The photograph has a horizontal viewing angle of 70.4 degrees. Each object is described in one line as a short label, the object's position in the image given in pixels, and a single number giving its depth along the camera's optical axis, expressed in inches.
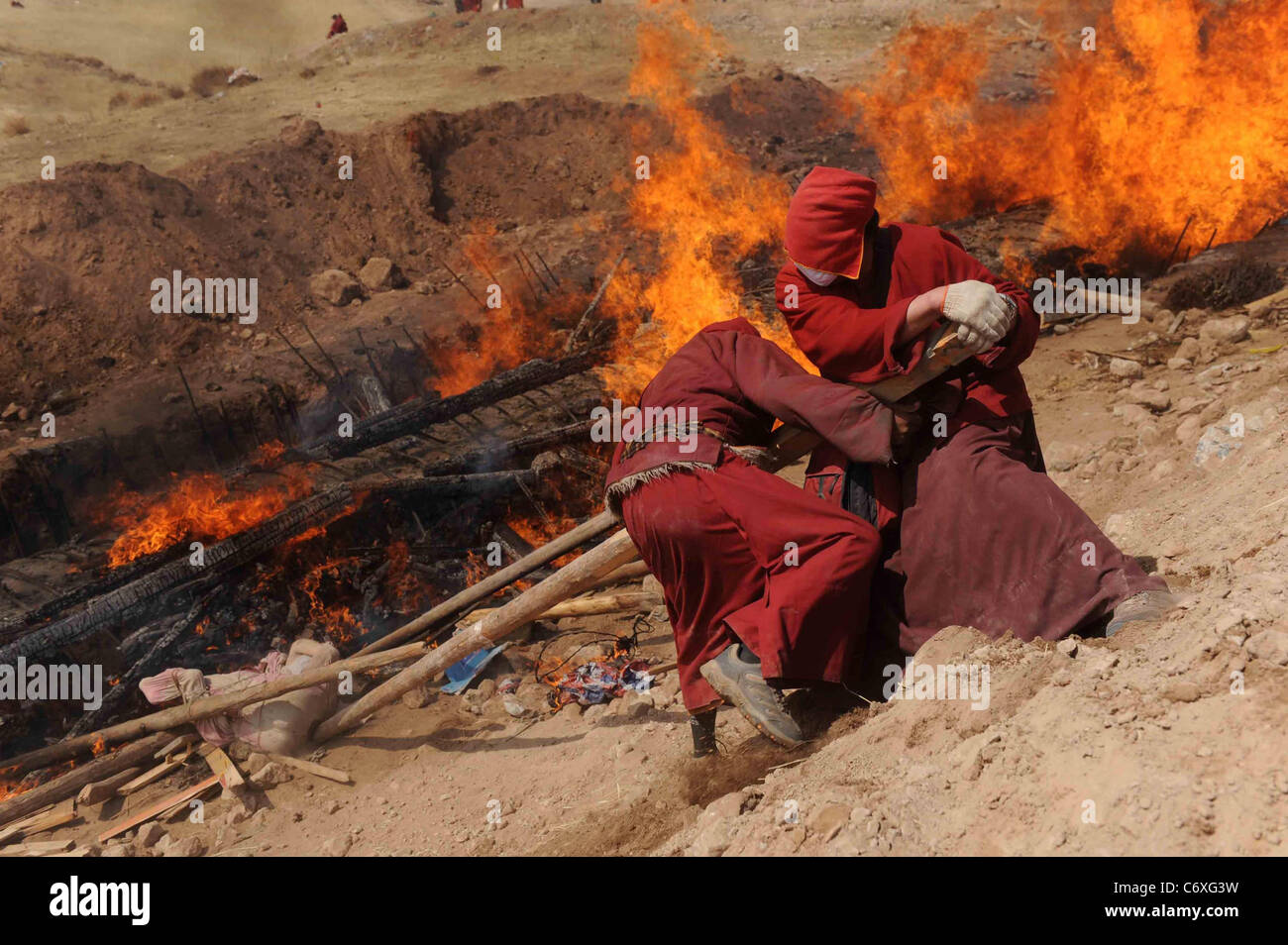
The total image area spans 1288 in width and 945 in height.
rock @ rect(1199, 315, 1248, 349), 300.0
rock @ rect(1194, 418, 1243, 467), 198.4
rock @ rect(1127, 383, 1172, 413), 264.1
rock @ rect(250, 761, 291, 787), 195.0
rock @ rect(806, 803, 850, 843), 102.6
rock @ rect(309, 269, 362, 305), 466.6
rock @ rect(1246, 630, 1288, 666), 94.5
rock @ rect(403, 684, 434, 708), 217.8
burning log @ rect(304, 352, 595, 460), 308.5
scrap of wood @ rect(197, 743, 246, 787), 193.6
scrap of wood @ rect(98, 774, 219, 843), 190.5
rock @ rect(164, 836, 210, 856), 176.2
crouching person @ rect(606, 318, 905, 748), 131.0
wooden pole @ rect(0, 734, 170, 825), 196.2
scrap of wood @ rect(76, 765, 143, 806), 200.1
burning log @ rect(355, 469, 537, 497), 276.1
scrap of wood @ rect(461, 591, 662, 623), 210.7
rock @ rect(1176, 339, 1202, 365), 299.6
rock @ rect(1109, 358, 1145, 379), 304.3
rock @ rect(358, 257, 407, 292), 479.8
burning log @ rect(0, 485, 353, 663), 226.5
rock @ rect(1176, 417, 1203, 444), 226.8
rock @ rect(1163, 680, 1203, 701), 96.0
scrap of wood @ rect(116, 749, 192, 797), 203.6
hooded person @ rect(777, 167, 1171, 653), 124.6
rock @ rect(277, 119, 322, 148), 543.2
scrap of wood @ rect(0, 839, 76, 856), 185.9
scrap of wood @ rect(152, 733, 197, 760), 209.3
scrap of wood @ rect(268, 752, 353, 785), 193.0
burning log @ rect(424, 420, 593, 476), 297.6
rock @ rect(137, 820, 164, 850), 184.6
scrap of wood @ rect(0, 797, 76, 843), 194.5
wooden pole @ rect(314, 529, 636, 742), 159.3
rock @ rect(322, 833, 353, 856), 165.8
